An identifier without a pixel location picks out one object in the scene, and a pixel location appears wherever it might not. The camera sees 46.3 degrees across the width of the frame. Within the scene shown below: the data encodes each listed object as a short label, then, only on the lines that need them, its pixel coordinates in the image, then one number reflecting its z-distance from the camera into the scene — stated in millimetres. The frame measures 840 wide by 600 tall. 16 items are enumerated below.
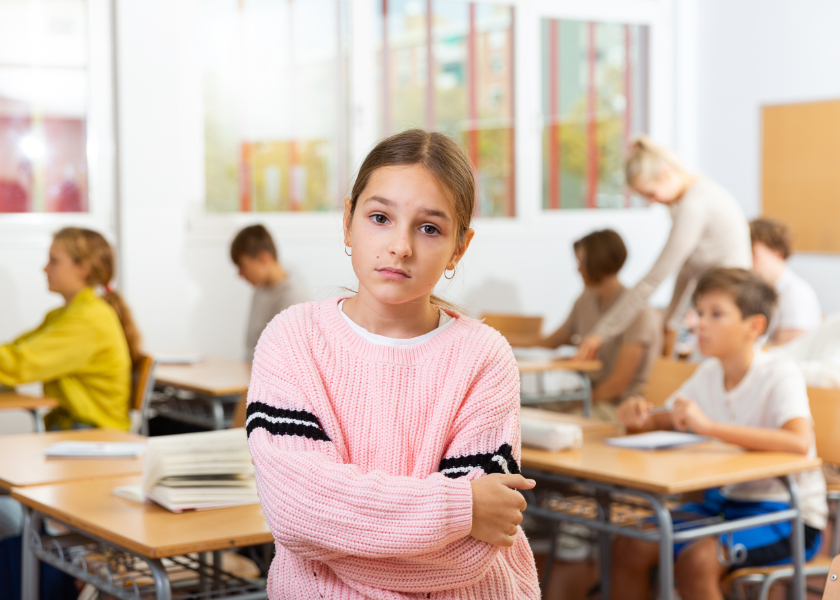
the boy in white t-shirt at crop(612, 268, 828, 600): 2461
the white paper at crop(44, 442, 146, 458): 2385
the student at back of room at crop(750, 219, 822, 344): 4570
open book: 1863
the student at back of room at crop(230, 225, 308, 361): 4477
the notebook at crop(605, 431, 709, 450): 2521
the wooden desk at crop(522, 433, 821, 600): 2164
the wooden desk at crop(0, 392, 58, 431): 3193
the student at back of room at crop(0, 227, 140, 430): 3236
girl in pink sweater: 1183
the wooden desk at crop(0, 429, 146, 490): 2168
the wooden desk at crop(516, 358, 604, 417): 4078
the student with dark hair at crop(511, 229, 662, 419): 4172
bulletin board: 5895
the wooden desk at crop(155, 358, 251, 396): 3564
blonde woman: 3920
